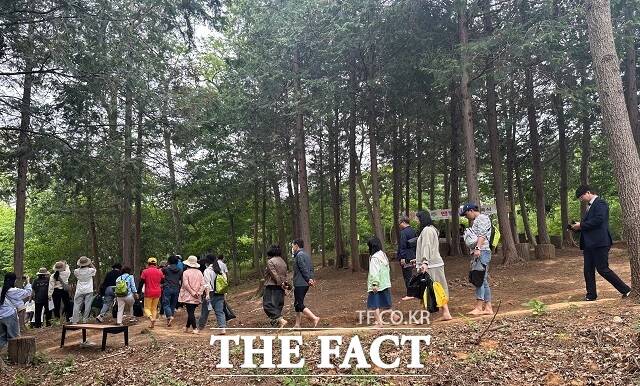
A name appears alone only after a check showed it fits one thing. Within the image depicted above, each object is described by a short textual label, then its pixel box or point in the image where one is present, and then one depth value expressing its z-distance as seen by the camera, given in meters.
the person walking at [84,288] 11.80
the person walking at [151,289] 11.66
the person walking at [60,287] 13.45
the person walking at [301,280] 9.10
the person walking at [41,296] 13.83
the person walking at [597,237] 7.41
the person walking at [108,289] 12.38
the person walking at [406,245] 9.95
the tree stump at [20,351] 8.69
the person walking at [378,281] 8.37
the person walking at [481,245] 7.99
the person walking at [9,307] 8.89
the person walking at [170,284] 11.25
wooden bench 9.05
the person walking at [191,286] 9.92
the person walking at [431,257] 8.16
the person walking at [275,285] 9.18
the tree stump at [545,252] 16.02
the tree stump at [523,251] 15.57
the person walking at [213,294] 9.77
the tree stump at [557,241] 19.80
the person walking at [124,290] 11.70
